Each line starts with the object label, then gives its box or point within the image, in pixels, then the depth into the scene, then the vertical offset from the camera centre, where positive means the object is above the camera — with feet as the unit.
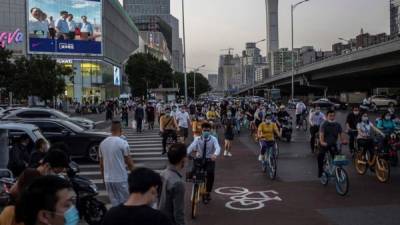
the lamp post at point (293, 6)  196.49 +36.60
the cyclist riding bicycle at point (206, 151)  33.17 -3.01
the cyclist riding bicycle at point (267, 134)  46.16 -2.75
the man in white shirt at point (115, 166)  24.58 -2.85
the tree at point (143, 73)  276.00 +15.81
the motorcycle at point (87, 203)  27.84 -5.19
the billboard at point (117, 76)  343.67 +18.33
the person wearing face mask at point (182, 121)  67.36 -2.27
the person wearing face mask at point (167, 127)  63.00 -2.82
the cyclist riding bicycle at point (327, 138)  39.45 -2.69
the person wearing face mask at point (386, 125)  50.08 -2.28
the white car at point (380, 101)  191.01 -0.04
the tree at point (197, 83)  443.57 +17.97
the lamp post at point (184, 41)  160.27 +19.69
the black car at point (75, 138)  56.80 -3.63
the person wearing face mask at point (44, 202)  9.48 -1.76
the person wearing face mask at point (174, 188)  18.01 -2.86
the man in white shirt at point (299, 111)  95.40 -1.70
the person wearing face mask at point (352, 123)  56.09 -2.34
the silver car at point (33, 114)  78.18 -1.37
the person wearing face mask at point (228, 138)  62.69 -4.17
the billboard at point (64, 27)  246.88 +36.67
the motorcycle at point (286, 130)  78.69 -4.14
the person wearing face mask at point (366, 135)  44.91 -2.87
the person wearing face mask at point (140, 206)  10.87 -2.16
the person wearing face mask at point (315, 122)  62.23 -2.38
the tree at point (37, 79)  151.74 +7.35
